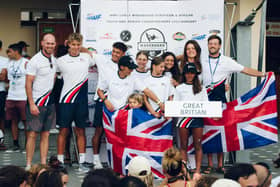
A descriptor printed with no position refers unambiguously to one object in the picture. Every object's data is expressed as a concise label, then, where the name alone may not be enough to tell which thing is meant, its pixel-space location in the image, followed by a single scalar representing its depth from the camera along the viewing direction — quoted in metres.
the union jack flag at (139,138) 11.70
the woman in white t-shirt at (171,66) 12.28
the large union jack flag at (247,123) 12.06
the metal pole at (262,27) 11.16
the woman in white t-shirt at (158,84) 11.93
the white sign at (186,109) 11.55
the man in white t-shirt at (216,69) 12.16
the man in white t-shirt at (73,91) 12.18
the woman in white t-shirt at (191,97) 11.72
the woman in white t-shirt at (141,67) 12.26
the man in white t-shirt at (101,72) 12.38
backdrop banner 12.91
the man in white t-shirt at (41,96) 11.83
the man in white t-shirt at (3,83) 15.35
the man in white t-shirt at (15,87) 15.12
